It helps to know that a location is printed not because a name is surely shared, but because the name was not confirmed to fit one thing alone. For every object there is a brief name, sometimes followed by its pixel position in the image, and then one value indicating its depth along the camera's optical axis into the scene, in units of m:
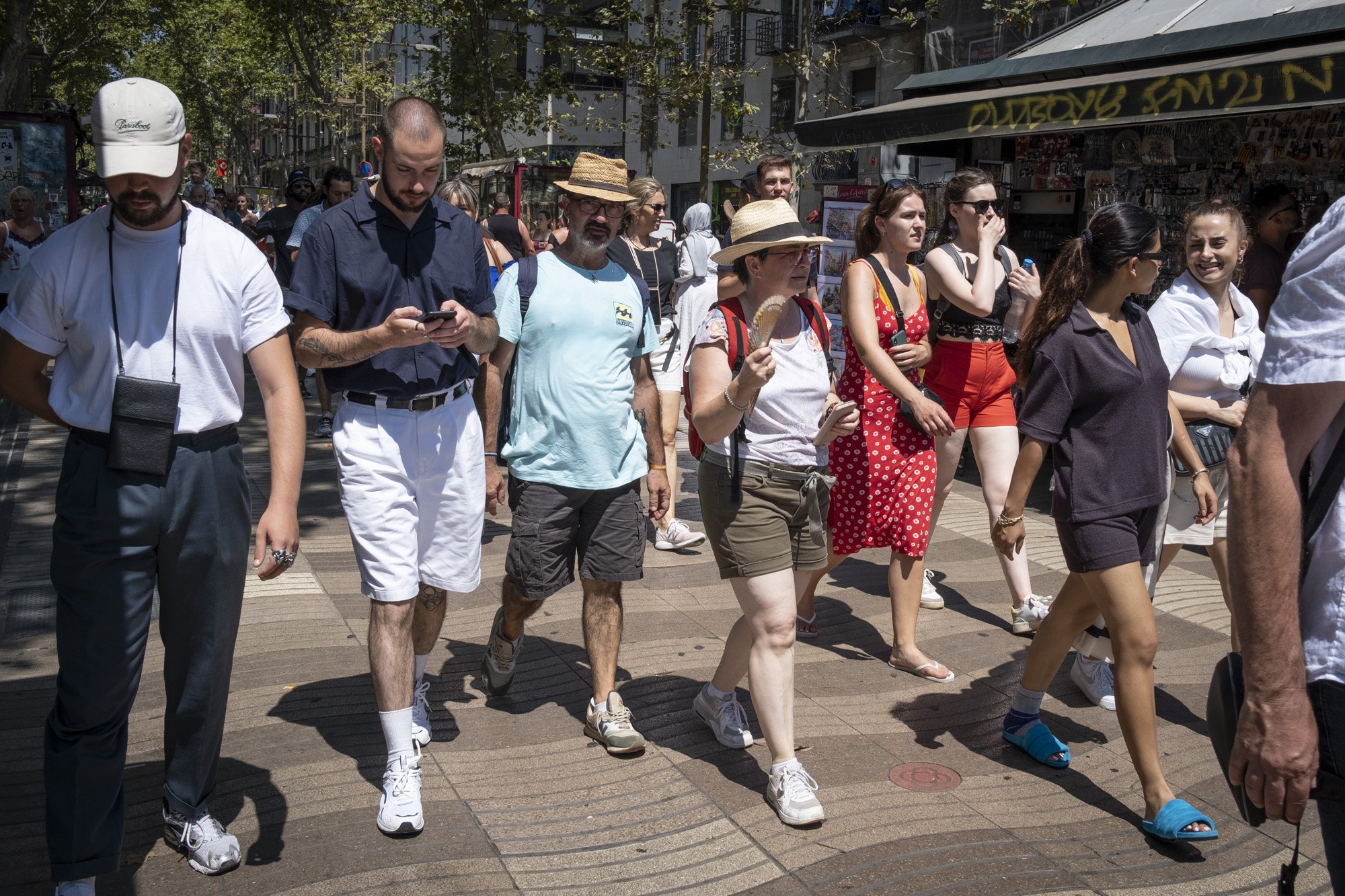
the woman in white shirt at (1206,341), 4.83
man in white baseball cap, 3.11
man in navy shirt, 3.81
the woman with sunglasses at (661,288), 7.31
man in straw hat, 4.43
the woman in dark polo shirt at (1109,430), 3.86
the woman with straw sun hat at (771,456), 3.87
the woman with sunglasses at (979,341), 5.70
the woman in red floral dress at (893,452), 5.21
